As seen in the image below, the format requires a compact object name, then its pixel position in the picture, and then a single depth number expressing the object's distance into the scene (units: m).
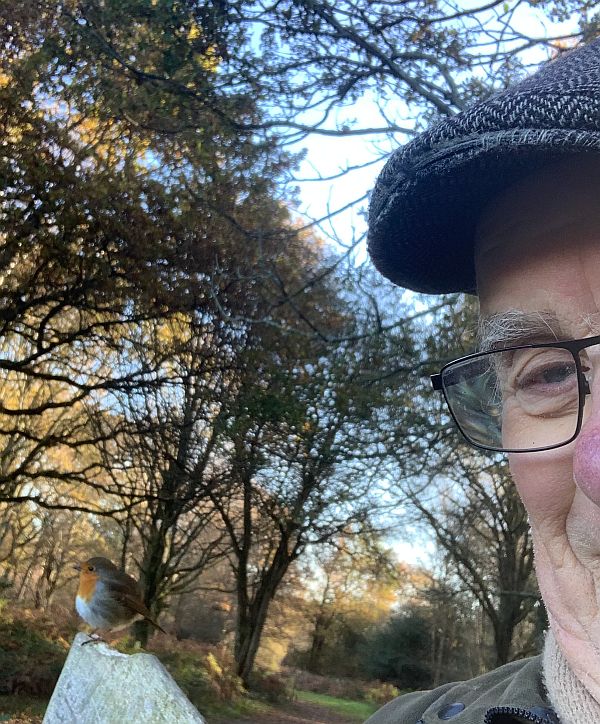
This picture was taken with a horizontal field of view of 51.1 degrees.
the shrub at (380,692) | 11.30
